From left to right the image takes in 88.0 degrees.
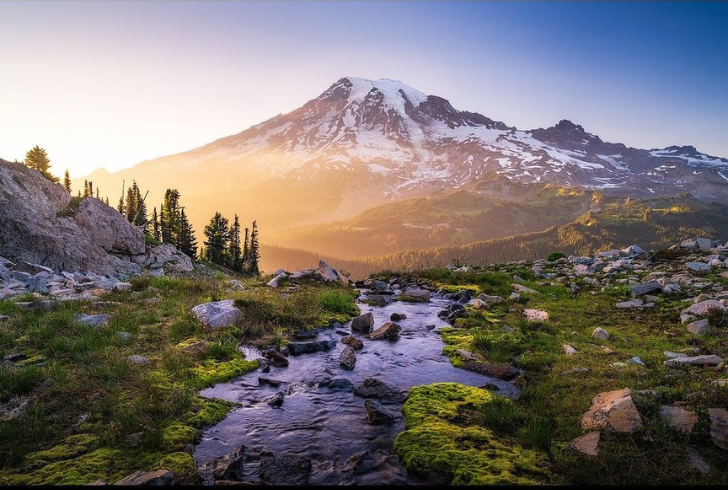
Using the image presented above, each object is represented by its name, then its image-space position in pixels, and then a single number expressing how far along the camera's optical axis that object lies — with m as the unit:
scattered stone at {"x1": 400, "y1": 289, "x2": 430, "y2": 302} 18.56
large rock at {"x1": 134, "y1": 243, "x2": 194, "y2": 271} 32.97
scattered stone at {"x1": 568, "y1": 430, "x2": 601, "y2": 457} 5.05
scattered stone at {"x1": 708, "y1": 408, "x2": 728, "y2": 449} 4.88
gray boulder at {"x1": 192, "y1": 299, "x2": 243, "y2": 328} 11.34
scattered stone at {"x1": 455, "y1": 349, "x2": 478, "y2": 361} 9.65
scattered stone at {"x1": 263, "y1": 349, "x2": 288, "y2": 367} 9.41
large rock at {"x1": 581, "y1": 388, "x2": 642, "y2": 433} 5.39
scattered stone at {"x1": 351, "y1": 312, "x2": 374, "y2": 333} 12.88
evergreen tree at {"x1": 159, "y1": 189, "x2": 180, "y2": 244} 71.81
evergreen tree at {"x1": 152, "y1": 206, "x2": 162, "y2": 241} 73.56
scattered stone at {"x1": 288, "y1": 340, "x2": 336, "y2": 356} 10.38
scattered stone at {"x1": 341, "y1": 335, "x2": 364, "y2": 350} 10.84
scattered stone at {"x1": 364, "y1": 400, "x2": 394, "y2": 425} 6.68
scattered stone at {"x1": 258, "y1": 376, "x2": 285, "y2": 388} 8.22
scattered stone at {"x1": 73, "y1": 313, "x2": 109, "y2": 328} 10.15
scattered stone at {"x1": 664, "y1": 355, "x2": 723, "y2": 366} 7.26
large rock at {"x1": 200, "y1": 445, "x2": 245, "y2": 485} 5.03
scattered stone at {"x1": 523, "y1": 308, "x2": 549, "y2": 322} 12.24
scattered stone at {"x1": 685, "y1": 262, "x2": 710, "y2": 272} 16.05
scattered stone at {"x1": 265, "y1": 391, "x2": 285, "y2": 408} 7.32
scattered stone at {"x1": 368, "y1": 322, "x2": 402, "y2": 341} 11.92
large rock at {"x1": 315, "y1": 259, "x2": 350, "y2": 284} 22.23
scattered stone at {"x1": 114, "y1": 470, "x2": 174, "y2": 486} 4.62
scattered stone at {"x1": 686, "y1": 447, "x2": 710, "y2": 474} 4.51
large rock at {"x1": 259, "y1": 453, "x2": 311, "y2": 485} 5.02
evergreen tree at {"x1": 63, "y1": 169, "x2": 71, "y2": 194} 83.78
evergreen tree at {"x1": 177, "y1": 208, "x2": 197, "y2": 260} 72.31
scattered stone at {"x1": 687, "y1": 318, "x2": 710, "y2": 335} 9.39
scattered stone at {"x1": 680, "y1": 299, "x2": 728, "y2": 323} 10.12
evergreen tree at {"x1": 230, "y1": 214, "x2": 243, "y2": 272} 78.75
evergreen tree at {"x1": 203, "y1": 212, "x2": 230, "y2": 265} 75.25
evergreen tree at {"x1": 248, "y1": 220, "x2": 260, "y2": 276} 85.31
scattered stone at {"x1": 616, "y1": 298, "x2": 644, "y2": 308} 12.64
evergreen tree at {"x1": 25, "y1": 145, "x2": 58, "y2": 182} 70.06
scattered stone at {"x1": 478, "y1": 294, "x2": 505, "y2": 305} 15.91
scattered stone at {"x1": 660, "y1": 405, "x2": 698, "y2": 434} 5.21
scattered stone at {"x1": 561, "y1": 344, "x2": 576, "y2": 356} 9.00
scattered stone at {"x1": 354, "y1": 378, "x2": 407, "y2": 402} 7.76
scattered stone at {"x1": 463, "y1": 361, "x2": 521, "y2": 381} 8.50
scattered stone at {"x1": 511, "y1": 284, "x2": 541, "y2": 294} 16.67
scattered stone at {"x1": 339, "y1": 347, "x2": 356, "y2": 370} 9.38
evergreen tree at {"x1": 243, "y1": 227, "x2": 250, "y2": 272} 88.39
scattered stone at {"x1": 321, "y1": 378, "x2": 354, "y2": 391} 8.18
